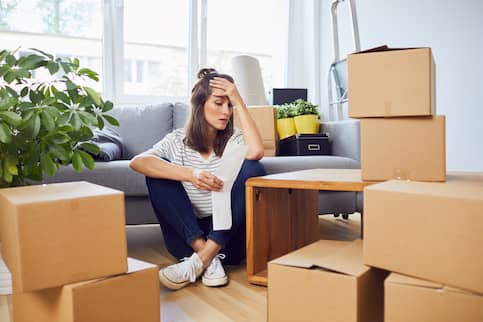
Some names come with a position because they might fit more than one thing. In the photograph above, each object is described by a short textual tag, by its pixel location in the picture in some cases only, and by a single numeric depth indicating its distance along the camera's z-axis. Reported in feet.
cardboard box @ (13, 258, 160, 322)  3.21
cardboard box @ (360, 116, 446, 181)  4.32
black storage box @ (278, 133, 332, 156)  8.07
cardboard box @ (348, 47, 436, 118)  4.24
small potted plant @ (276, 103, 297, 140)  8.74
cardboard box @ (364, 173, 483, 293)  2.97
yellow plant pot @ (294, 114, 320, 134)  8.58
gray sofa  6.52
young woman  5.11
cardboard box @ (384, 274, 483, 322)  2.93
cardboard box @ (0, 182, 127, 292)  3.10
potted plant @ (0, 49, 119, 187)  4.05
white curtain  12.71
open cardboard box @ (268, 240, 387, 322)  3.47
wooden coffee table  4.89
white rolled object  10.26
